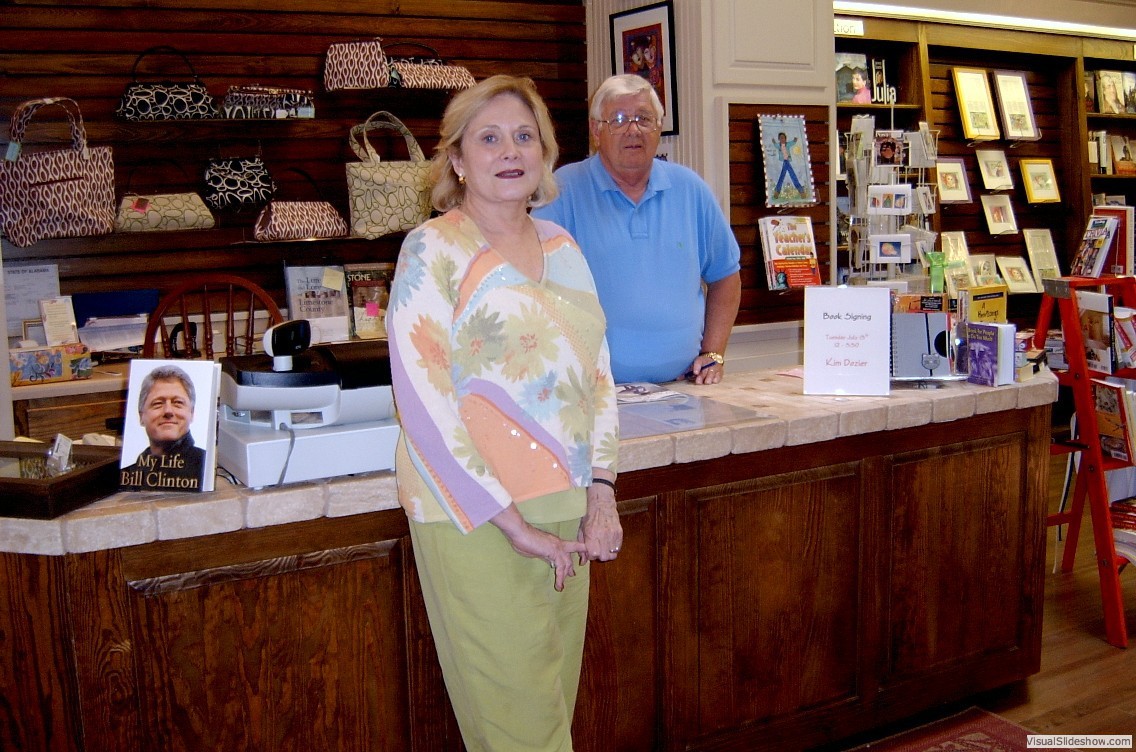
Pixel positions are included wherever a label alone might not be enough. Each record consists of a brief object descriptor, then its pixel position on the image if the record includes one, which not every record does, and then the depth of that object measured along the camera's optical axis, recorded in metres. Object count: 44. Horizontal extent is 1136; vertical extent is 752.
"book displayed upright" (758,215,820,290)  4.96
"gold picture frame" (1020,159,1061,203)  7.10
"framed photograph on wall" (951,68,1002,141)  6.68
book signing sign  2.84
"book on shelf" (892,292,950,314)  2.95
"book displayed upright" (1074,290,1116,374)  3.58
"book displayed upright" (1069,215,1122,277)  4.09
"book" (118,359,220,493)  1.89
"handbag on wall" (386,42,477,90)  4.58
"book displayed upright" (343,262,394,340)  4.75
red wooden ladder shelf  3.54
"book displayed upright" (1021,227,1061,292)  7.16
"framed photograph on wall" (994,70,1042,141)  6.89
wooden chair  4.23
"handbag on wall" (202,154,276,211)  4.34
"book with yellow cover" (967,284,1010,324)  3.05
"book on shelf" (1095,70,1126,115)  7.41
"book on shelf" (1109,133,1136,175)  7.56
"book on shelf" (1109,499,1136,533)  3.64
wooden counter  1.87
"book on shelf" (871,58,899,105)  6.27
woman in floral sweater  1.75
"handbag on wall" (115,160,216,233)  4.14
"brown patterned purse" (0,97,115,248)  3.92
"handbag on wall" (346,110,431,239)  4.48
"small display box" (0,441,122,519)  1.80
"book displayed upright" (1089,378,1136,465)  3.54
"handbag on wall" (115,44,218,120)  4.16
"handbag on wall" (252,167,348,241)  4.35
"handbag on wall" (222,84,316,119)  4.34
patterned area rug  2.82
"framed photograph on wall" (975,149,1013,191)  6.95
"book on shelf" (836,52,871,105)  6.03
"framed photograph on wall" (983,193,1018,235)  6.99
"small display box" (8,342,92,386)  3.93
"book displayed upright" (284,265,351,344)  4.62
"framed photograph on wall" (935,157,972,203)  6.69
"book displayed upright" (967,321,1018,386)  2.93
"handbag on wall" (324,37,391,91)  4.53
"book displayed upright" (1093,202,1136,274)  4.20
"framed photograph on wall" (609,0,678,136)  4.73
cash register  1.94
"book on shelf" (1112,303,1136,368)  3.58
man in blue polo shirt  3.18
